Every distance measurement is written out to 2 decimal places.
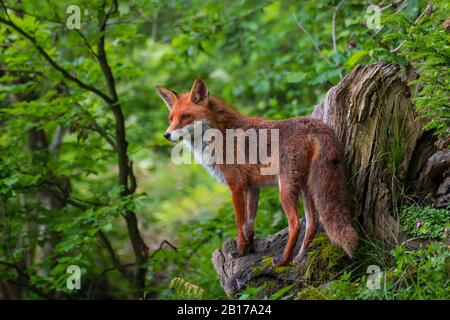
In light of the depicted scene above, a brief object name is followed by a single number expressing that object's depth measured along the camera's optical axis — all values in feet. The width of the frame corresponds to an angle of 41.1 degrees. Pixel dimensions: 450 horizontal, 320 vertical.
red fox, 18.17
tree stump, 19.67
